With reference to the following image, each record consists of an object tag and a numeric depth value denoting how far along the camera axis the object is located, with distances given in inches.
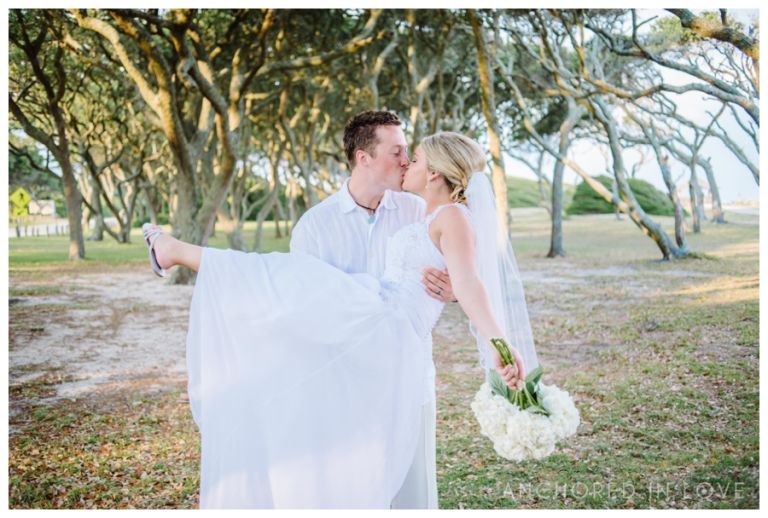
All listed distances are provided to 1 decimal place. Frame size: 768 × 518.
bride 96.3
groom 113.8
